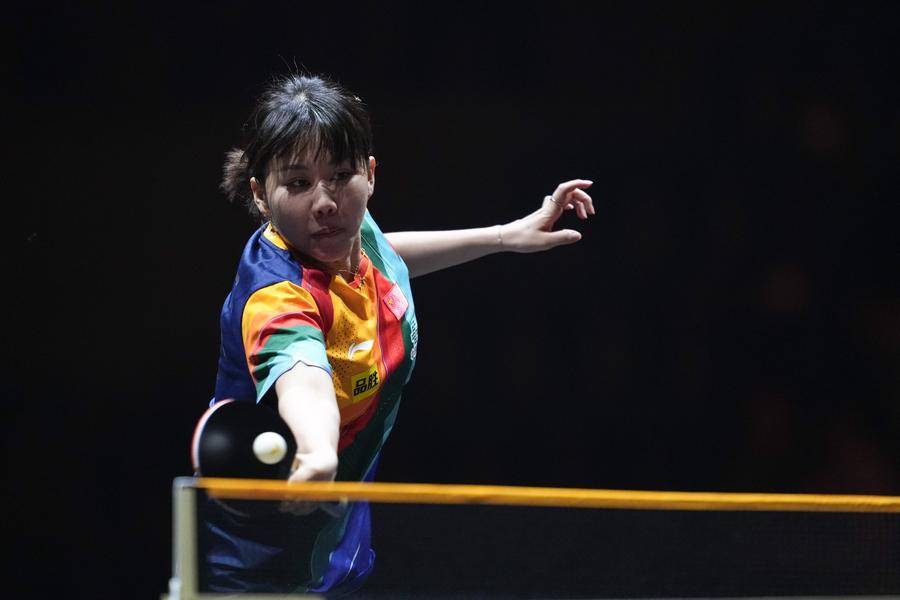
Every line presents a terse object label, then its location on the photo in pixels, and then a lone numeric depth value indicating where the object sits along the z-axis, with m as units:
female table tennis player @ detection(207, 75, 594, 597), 8.85
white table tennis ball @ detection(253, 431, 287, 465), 8.81
